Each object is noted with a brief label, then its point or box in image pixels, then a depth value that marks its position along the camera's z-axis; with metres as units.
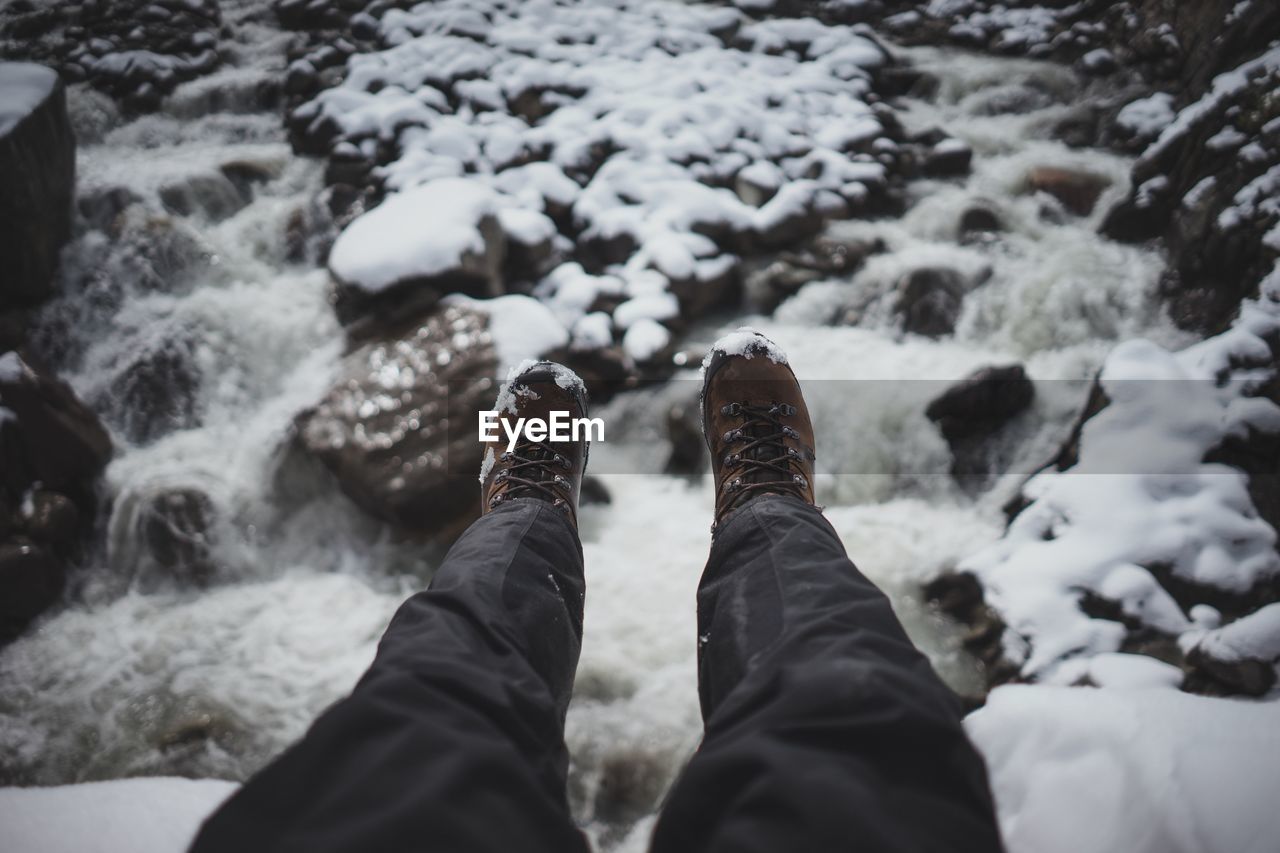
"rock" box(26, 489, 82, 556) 2.09
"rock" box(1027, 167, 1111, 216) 3.20
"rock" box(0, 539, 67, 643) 1.98
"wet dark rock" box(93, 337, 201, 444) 2.61
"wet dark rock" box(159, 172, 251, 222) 3.34
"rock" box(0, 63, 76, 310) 2.52
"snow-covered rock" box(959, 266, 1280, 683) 1.46
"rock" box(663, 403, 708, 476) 2.49
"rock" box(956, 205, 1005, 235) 3.13
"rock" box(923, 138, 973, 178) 3.66
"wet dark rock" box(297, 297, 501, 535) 2.10
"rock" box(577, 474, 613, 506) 2.39
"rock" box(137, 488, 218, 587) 2.20
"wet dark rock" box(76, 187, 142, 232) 3.05
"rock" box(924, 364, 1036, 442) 2.30
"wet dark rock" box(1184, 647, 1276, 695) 1.17
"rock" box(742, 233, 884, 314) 3.05
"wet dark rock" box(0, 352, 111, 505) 2.07
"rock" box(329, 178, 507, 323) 2.52
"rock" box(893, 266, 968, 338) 2.74
